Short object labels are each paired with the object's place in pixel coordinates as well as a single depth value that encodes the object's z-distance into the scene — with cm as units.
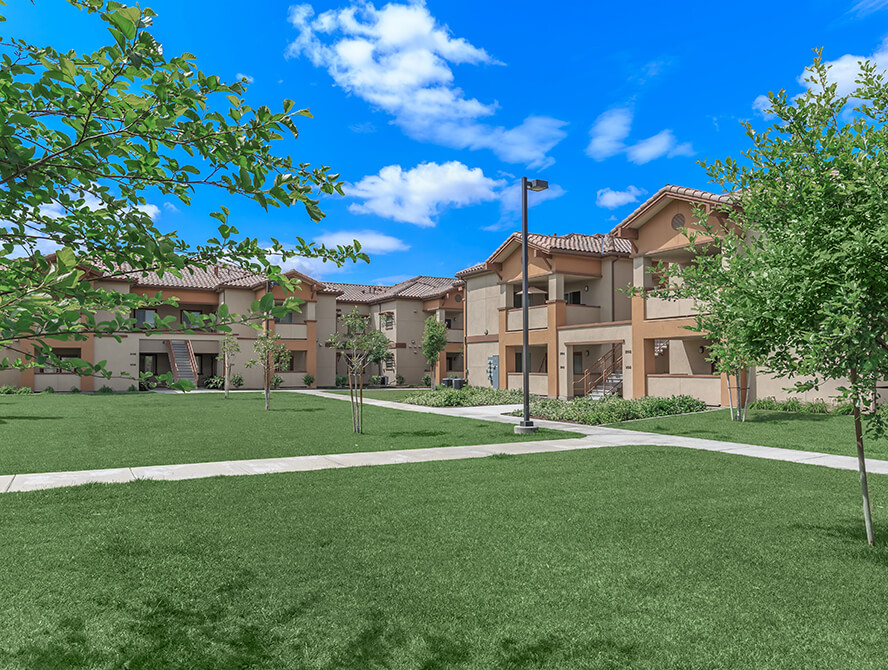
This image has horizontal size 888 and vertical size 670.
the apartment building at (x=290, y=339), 4175
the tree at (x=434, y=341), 4347
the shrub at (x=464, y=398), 3002
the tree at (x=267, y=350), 2789
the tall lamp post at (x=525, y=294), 1681
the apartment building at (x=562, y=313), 3266
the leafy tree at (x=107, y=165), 284
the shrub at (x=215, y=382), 4250
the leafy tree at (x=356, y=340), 1914
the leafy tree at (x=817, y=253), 583
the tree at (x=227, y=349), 3422
